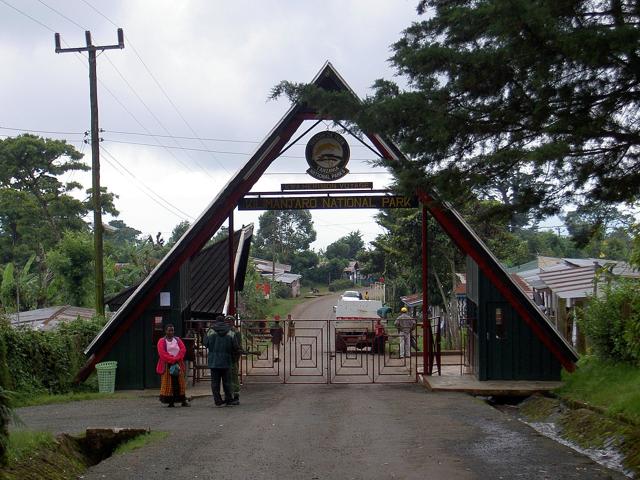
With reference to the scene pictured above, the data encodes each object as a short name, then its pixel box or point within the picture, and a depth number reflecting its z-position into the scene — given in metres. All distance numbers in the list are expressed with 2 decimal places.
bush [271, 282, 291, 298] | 75.59
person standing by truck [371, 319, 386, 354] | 23.38
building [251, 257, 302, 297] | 82.69
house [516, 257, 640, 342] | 22.63
